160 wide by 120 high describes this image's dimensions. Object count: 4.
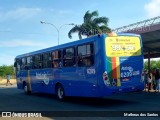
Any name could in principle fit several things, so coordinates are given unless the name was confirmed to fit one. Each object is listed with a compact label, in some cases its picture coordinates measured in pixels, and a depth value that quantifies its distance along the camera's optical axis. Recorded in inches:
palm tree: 1950.1
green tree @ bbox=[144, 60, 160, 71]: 2639.8
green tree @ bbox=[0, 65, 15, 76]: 3161.9
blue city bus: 563.2
